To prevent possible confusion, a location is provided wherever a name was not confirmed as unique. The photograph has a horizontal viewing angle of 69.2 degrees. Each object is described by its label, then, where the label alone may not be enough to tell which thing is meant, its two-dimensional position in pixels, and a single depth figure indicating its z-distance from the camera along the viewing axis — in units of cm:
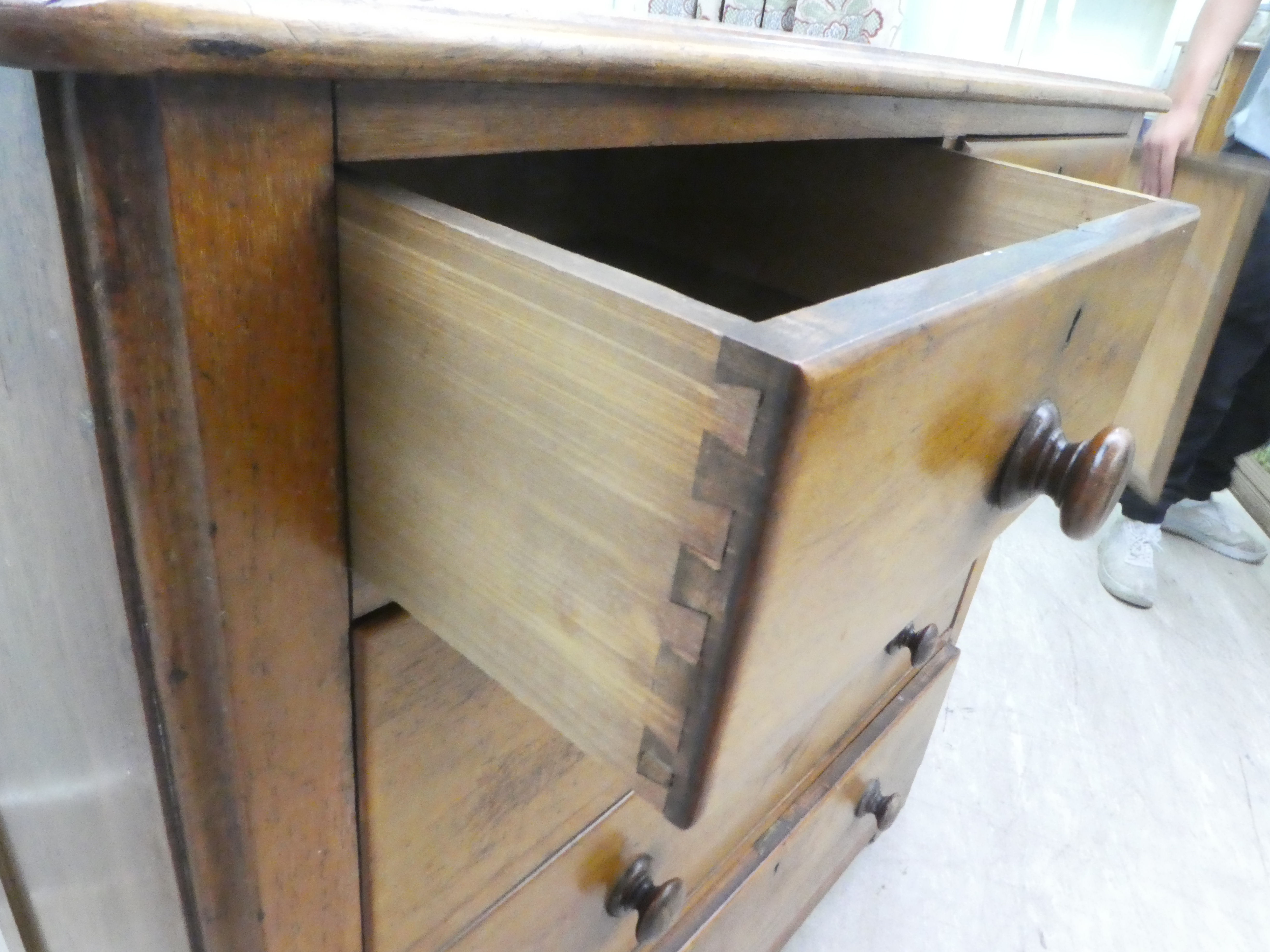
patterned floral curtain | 146
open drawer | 22
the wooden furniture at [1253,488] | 181
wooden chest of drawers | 23
